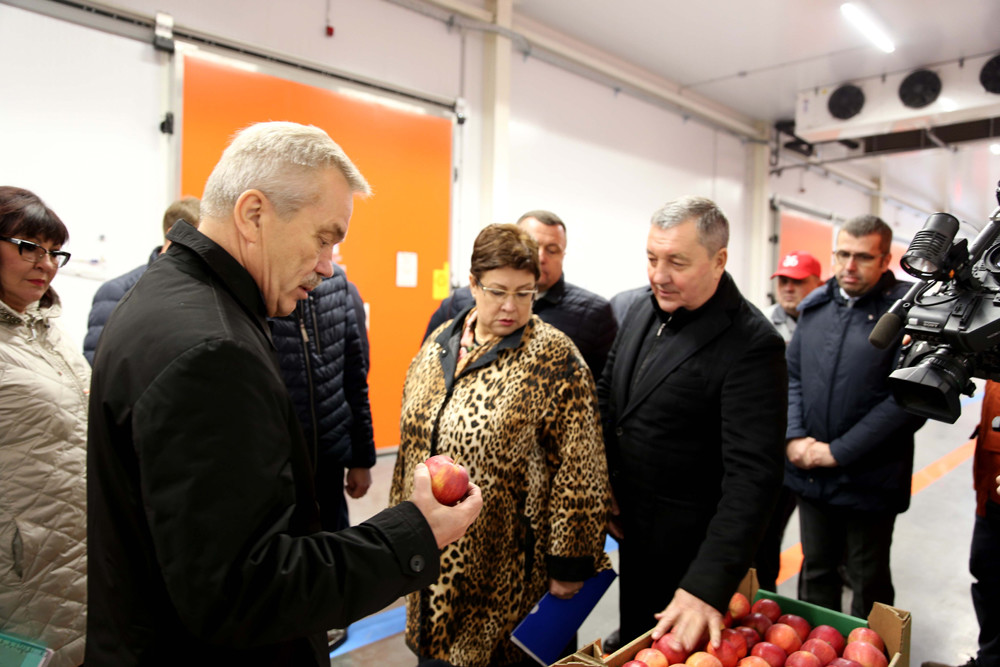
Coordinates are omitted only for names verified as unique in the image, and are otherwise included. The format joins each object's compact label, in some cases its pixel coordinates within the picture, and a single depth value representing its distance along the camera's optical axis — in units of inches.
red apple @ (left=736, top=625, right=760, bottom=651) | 54.6
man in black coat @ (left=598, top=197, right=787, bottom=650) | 57.4
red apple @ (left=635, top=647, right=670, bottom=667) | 48.5
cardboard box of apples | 49.6
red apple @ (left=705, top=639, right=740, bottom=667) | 50.3
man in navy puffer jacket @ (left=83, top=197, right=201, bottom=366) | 97.0
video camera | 47.8
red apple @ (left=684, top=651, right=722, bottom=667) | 48.3
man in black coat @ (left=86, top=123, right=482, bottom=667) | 30.0
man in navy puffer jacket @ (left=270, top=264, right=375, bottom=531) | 83.0
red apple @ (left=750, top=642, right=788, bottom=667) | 51.4
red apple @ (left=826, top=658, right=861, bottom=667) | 49.0
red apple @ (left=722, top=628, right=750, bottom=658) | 52.1
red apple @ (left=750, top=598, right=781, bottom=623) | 59.4
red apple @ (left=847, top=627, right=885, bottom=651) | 53.3
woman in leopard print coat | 64.4
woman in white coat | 58.9
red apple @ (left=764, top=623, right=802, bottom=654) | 54.1
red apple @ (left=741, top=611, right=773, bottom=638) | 56.9
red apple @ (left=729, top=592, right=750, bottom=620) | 58.2
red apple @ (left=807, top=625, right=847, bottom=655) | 54.5
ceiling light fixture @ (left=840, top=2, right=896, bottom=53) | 206.4
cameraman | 82.5
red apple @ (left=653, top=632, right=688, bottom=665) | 50.1
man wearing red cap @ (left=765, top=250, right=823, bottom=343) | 134.0
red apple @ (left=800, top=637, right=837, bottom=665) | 52.1
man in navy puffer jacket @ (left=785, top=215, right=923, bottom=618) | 90.0
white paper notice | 191.3
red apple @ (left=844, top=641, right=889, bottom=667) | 50.8
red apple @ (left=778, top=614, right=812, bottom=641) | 56.1
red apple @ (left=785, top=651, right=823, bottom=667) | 50.1
